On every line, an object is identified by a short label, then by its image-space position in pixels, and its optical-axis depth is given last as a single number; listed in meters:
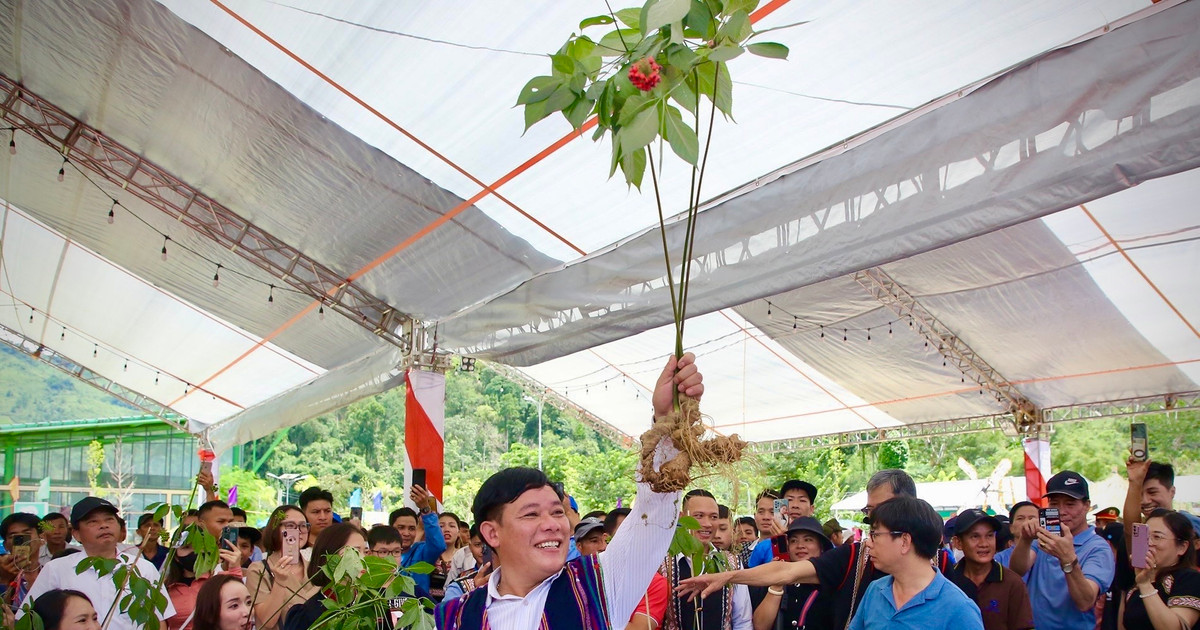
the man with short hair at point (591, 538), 3.71
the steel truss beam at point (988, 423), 8.84
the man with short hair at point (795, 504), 4.36
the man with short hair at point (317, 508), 4.94
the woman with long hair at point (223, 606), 2.82
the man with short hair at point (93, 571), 3.48
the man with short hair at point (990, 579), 3.20
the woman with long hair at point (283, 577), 2.82
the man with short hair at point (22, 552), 4.72
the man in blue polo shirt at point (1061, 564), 3.50
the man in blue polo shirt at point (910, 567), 2.31
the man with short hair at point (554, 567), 1.61
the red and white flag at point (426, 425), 7.36
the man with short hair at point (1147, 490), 3.61
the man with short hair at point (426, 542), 4.92
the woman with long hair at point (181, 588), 4.18
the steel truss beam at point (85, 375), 13.62
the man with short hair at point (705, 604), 3.18
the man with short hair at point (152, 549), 4.69
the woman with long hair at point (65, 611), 2.66
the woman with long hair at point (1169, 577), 2.96
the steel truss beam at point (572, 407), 11.06
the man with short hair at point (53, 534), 5.65
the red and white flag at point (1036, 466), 9.62
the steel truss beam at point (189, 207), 7.16
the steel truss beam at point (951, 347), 7.47
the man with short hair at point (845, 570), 2.75
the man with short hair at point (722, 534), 3.91
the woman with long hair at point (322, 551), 2.52
